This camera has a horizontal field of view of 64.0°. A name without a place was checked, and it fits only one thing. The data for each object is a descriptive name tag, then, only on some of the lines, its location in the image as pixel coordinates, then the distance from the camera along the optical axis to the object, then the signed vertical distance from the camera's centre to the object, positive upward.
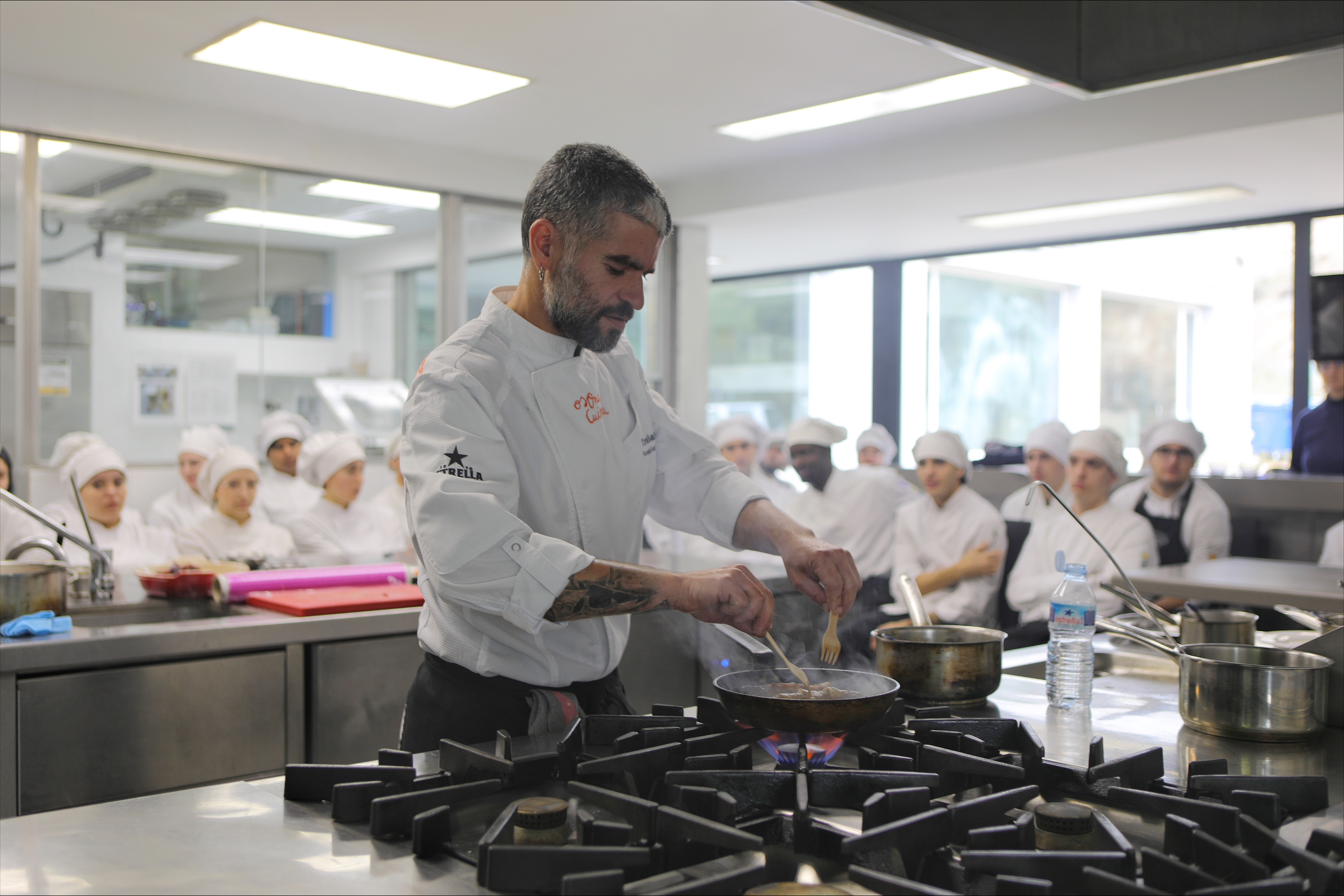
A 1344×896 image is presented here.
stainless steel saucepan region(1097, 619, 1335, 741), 1.36 -0.33
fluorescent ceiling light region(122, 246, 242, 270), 5.25 +0.85
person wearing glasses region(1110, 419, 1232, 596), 4.65 -0.29
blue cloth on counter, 2.13 -0.40
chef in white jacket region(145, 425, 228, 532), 5.20 -0.32
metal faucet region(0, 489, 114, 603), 2.66 -0.37
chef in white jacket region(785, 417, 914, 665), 5.19 -0.34
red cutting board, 2.50 -0.42
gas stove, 0.86 -0.35
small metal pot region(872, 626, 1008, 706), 1.50 -0.33
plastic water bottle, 1.58 -0.31
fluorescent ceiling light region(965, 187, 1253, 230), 6.08 +1.39
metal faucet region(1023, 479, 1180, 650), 1.52 -0.25
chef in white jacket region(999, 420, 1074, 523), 5.41 -0.11
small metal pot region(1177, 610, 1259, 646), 1.82 -0.33
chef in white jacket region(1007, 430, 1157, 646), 4.25 -0.42
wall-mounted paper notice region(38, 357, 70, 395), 4.94 +0.22
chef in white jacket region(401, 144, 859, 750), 1.31 -0.09
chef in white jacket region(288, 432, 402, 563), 5.06 -0.42
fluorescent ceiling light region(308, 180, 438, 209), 5.79 +1.30
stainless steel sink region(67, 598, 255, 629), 2.56 -0.46
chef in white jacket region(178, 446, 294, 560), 4.64 -0.41
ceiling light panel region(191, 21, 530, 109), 4.30 +1.55
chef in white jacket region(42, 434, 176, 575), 4.39 -0.38
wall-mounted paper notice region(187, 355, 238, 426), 5.42 +0.19
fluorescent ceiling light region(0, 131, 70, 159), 4.83 +1.27
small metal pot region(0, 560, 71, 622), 2.26 -0.35
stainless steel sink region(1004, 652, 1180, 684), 1.85 -0.40
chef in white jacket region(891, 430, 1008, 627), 4.51 -0.46
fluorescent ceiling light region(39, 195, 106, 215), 4.95 +1.04
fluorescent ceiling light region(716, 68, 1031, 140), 4.73 +1.57
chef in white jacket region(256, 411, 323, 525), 5.52 -0.19
